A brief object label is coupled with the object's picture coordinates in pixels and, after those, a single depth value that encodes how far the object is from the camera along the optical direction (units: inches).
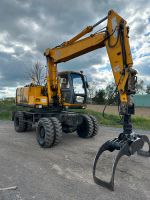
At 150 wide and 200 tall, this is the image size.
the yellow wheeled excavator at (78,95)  136.9
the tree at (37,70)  845.8
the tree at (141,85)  1977.0
